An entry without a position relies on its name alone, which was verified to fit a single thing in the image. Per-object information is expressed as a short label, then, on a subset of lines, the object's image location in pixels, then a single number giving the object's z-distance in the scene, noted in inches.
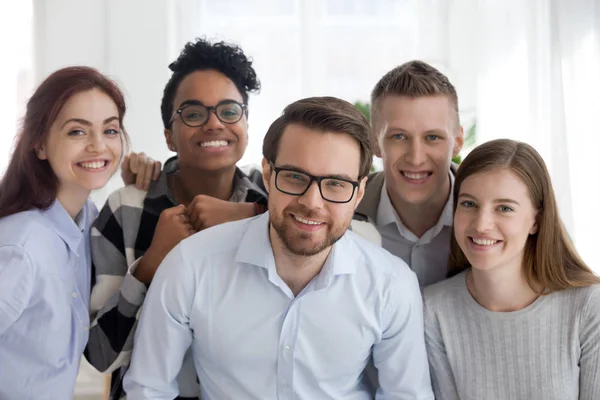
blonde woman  69.3
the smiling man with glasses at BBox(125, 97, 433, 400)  62.9
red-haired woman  65.1
